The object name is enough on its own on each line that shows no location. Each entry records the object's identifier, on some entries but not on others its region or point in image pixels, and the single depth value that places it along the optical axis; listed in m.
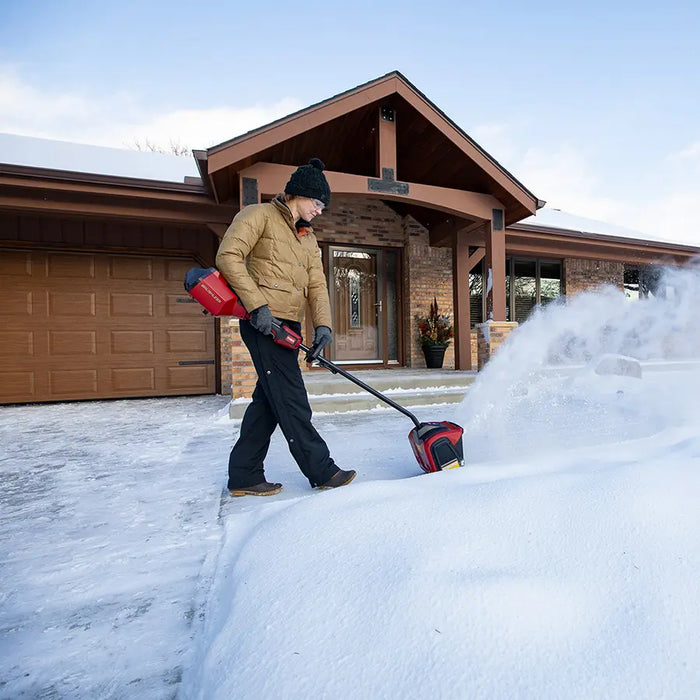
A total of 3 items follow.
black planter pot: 7.53
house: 5.33
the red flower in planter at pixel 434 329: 7.59
